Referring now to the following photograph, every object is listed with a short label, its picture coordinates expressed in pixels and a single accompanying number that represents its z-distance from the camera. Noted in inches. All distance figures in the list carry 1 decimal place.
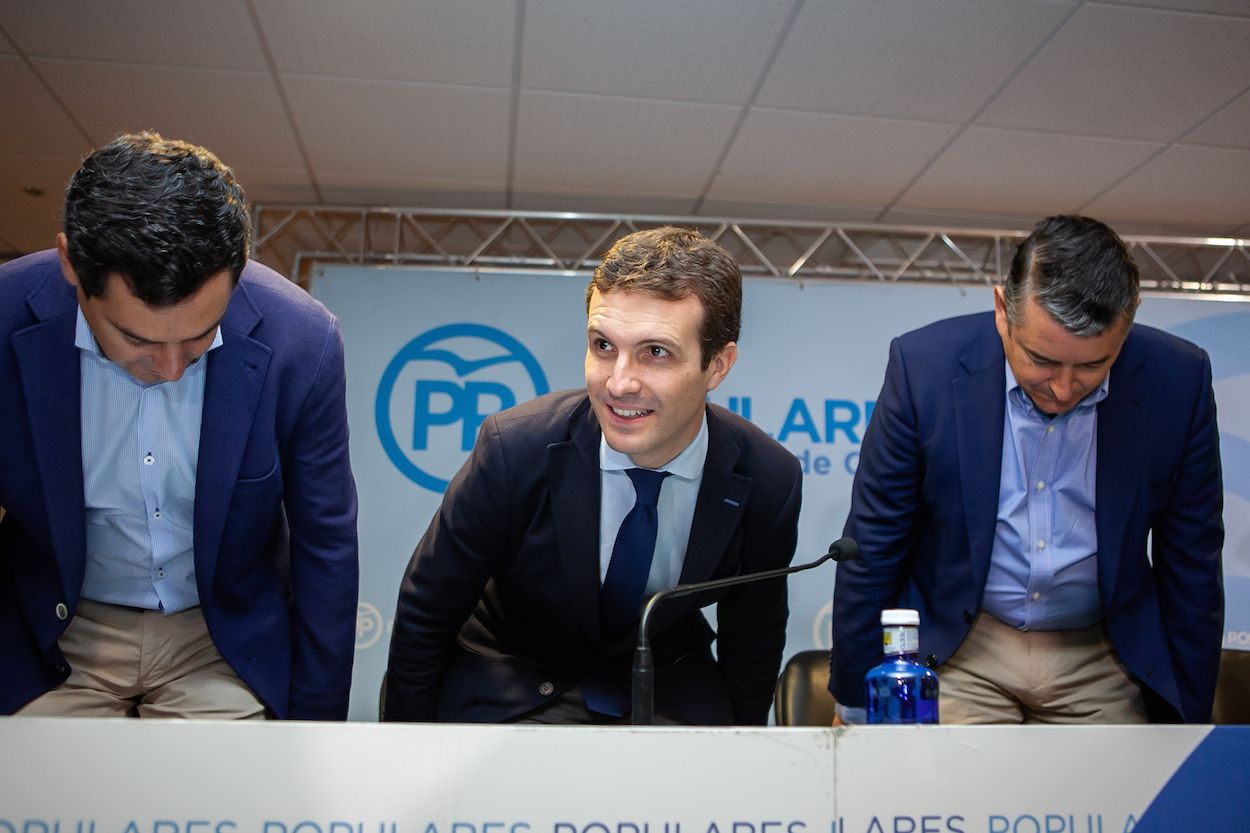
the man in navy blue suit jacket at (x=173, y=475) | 60.6
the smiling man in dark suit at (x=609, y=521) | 72.5
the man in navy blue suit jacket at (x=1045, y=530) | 79.9
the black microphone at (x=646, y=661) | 58.6
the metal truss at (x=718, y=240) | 195.9
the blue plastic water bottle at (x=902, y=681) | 62.4
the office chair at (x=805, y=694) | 96.0
